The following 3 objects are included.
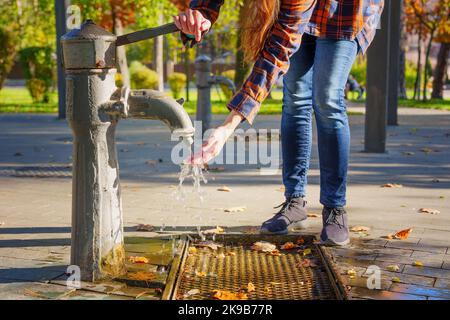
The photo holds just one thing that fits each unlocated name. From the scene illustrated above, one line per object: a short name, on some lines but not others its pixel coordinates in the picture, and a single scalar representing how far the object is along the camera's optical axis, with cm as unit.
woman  278
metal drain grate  289
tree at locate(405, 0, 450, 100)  2050
